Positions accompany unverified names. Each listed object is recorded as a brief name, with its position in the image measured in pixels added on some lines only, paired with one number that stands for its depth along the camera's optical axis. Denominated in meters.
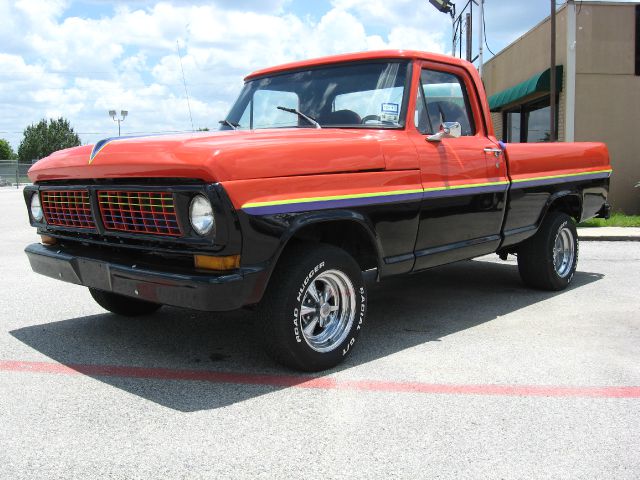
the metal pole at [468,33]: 18.50
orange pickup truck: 3.47
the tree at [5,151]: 119.75
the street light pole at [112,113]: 20.65
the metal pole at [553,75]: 12.88
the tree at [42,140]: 90.01
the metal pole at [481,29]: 17.02
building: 13.41
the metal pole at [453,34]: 20.20
